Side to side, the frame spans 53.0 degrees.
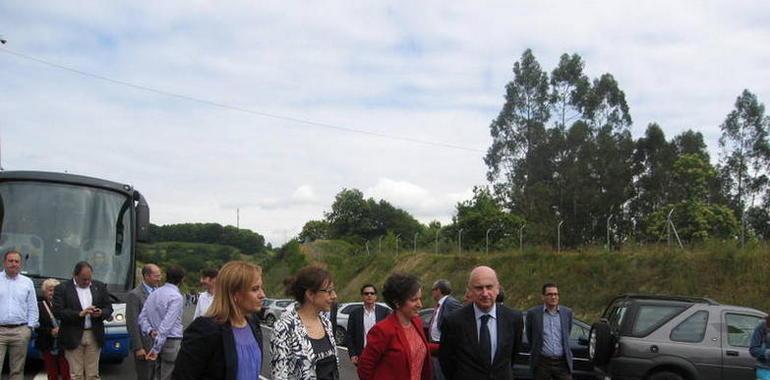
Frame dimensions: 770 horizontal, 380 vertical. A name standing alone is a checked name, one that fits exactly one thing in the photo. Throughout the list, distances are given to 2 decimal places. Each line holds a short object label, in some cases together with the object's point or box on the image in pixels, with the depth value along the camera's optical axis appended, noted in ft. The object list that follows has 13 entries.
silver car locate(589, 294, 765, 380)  34.35
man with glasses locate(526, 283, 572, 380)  28.02
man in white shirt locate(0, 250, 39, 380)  29.43
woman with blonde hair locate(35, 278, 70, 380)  31.58
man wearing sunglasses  26.76
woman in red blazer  16.52
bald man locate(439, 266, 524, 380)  17.57
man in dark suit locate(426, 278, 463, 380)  27.20
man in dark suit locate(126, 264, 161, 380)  27.81
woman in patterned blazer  15.05
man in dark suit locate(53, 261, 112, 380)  29.62
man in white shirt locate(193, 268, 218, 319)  29.21
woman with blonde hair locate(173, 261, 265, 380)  12.59
